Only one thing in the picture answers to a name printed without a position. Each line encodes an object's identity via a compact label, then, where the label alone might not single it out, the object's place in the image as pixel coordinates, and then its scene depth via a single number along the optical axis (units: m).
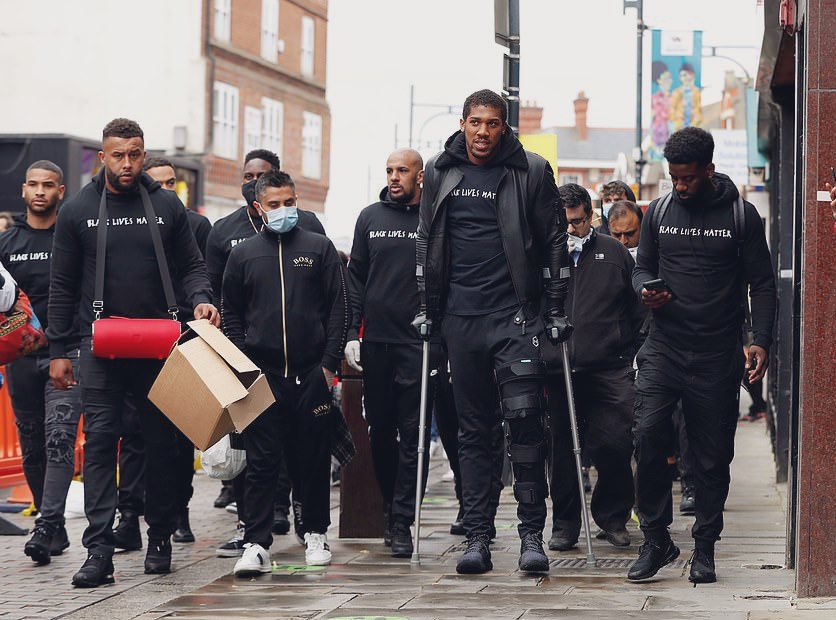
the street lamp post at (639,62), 29.20
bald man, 8.66
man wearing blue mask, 8.12
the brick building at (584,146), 110.01
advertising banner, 32.34
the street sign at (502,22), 12.63
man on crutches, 7.62
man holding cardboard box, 7.86
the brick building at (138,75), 44.88
